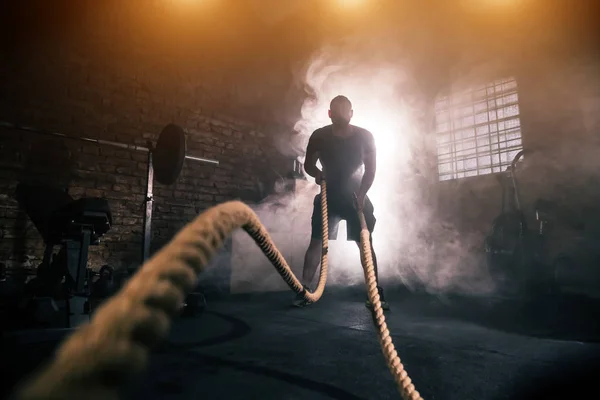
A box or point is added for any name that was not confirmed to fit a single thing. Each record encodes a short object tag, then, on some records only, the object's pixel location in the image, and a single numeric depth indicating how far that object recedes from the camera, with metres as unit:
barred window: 6.44
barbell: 3.10
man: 3.29
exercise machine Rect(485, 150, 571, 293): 4.79
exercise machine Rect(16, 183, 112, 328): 2.35
